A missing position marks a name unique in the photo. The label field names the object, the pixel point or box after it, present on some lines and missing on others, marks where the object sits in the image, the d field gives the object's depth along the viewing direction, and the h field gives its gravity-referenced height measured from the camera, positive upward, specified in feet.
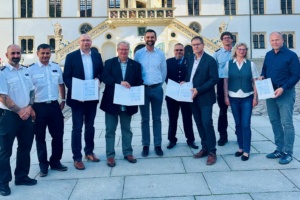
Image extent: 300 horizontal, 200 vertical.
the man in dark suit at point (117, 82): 19.01 +1.23
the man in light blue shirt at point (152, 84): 20.54 +1.35
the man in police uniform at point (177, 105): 22.24 -0.04
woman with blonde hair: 19.63 +0.99
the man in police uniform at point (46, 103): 17.43 +0.21
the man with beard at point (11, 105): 15.07 +0.11
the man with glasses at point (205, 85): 18.98 +1.11
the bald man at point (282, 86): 18.30 +0.94
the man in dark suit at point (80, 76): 18.76 +1.81
